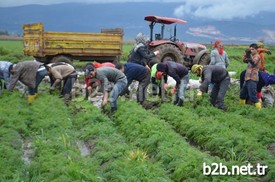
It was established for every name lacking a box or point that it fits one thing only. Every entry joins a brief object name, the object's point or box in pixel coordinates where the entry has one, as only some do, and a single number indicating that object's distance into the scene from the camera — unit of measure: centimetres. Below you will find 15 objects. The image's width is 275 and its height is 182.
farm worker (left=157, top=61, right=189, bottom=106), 1024
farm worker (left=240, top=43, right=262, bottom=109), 980
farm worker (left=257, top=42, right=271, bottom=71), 1073
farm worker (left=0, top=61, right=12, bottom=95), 1116
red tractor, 1619
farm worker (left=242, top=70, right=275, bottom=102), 999
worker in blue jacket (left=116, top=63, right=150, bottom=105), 1045
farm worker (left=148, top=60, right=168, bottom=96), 1085
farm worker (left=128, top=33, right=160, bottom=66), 1115
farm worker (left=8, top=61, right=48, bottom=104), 1041
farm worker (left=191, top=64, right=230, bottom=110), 962
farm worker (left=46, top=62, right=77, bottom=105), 1116
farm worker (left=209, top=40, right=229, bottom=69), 1112
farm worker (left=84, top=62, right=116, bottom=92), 887
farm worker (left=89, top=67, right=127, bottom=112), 907
